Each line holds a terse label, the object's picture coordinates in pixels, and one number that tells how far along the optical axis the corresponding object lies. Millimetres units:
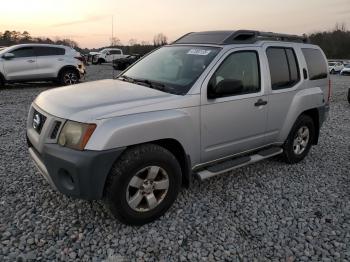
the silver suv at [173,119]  3037
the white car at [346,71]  32906
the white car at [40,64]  12578
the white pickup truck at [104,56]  36500
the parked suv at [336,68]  37812
